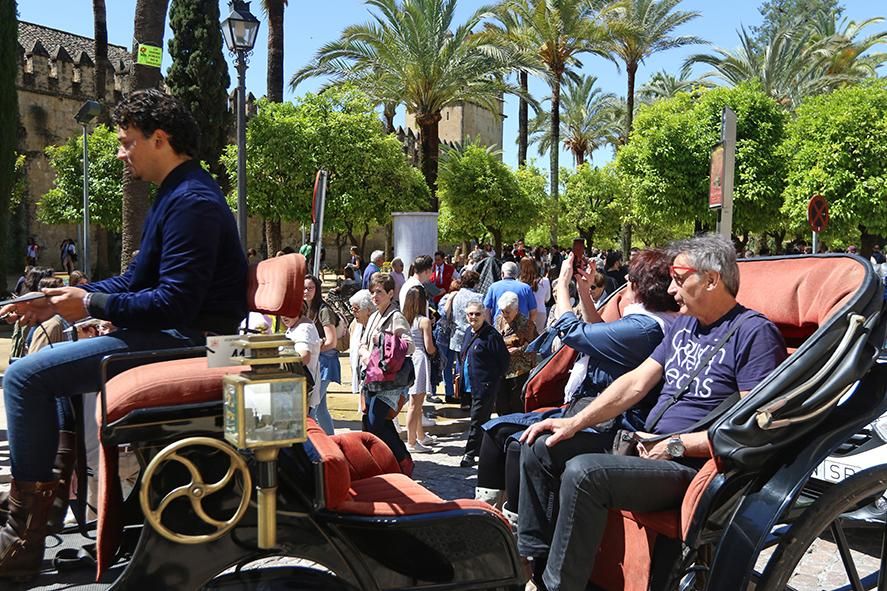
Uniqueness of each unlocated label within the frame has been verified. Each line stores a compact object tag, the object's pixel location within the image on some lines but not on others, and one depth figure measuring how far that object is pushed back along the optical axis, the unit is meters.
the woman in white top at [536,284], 10.12
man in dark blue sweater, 2.56
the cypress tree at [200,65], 28.33
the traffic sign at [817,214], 14.30
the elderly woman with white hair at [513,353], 7.45
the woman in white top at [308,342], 6.08
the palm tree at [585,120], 44.09
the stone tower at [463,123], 68.94
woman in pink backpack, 6.43
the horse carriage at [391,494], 2.19
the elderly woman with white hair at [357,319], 7.18
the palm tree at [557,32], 25.70
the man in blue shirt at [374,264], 13.31
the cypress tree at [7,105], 20.22
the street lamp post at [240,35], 10.21
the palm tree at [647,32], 29.41
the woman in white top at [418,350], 7.56
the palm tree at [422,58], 22.75
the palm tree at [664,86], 39.75
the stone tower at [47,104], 36.09
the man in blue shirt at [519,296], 8.59
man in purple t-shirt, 2.96
